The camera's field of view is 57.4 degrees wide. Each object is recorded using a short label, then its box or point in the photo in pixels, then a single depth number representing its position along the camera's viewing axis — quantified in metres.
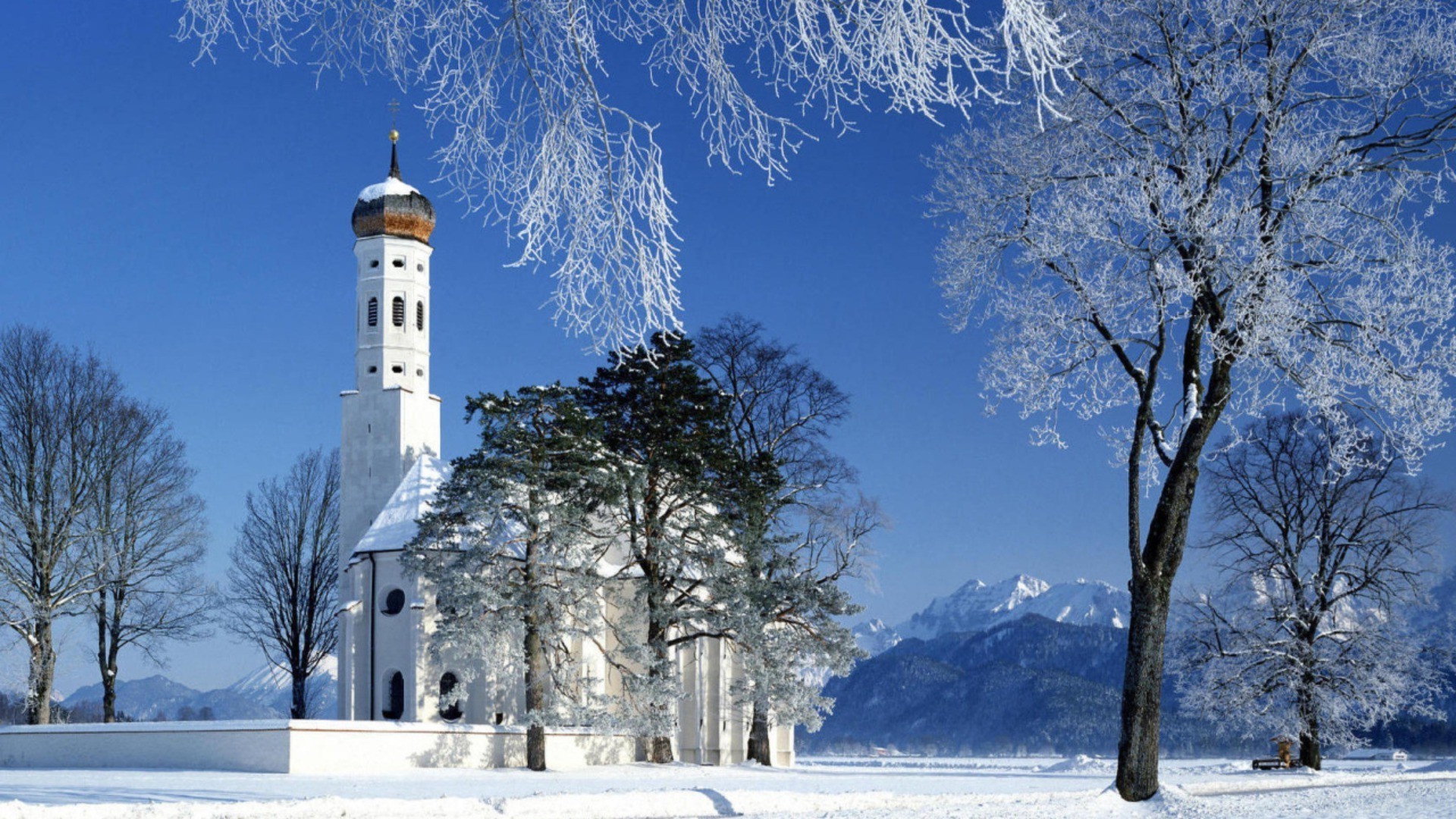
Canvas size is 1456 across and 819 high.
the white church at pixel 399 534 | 37.38
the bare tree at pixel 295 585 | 46.38
